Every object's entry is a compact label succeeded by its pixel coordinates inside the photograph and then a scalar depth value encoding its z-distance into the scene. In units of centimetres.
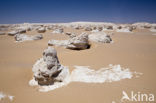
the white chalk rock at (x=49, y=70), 329
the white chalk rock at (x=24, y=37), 1012
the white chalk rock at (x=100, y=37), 817
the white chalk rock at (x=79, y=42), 643
